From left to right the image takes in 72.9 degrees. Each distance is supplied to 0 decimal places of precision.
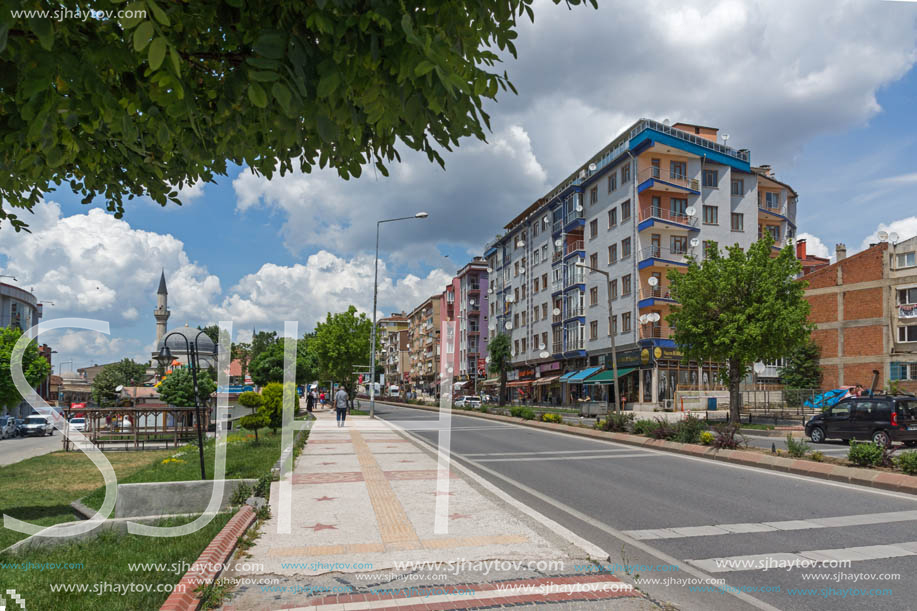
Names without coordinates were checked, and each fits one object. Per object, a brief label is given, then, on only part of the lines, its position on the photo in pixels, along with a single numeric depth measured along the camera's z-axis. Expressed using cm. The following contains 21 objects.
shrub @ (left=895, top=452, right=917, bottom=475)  1105
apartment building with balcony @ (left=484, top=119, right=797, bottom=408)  4397
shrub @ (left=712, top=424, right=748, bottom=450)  1567
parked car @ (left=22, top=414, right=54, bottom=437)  3997
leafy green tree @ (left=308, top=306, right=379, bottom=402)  4825
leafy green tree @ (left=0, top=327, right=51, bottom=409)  1767
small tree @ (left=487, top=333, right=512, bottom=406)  5695
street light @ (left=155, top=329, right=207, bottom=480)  955
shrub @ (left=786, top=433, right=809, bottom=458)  1383
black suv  1745
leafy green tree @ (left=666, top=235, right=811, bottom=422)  2686
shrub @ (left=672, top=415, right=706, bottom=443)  1755
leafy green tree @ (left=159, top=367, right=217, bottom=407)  2272
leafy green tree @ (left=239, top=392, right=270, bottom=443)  1638
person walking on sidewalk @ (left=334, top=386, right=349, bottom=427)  2733
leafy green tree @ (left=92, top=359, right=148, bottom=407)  8281
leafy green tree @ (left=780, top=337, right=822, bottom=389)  4538
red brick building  4053
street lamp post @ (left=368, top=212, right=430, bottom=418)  3942
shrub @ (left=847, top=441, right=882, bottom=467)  1199
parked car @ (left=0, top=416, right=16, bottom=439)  3672
